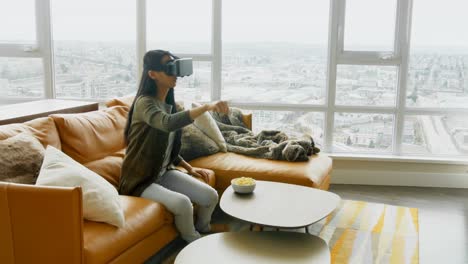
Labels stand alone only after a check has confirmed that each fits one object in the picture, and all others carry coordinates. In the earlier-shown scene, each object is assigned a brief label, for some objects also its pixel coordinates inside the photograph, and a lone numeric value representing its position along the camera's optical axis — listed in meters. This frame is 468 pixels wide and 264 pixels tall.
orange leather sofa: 2.13
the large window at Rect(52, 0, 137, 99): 4.81
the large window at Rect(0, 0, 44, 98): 4.79
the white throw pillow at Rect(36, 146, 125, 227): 2.32
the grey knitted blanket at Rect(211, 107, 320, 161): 3.82
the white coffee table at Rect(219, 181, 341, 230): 2.55
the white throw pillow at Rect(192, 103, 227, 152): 3.95
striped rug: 3.03
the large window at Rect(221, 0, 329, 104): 4.71
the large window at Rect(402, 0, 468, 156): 4.60
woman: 2.81
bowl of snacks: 2.91
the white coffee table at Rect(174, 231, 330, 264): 2.26
